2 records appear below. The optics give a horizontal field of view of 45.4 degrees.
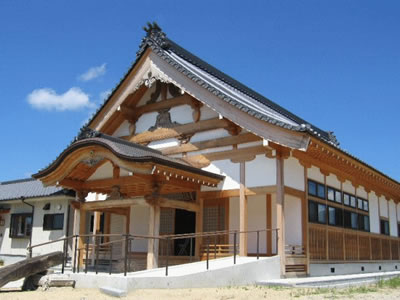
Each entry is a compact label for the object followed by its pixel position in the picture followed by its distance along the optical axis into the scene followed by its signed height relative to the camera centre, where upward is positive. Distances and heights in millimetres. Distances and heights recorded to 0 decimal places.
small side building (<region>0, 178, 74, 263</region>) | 18297 +1288
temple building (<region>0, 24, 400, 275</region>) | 12320 +2154
